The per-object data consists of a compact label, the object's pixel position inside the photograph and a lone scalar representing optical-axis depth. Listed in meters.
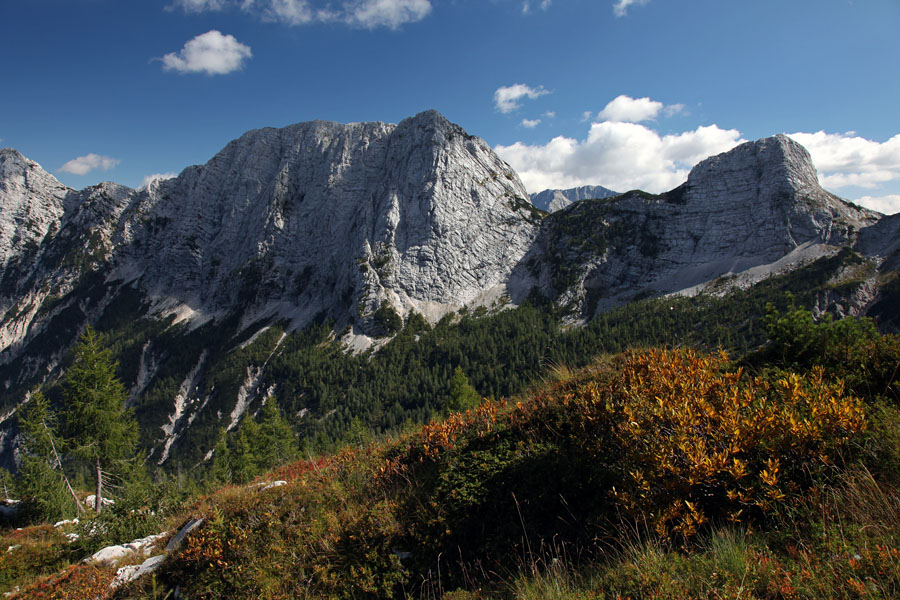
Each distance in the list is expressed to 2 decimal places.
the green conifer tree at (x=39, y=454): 23.92
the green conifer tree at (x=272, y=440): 40.16
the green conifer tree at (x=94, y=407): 21.03
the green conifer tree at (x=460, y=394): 35.44
